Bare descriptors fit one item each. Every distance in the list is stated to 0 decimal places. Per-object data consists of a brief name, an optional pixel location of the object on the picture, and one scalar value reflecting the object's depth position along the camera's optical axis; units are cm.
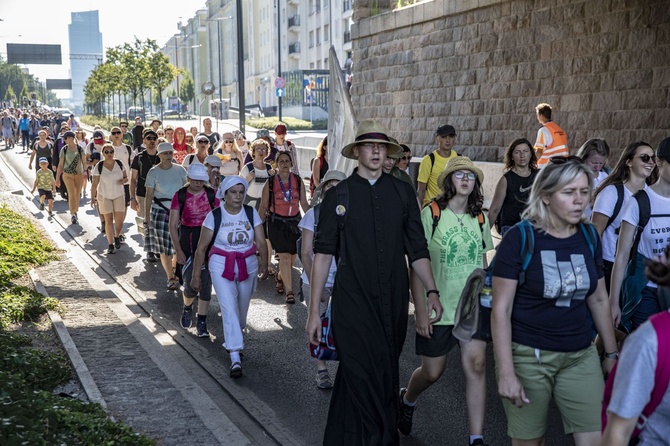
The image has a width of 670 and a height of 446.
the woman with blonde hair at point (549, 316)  425
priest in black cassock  523
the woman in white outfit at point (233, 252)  802
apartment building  7294
